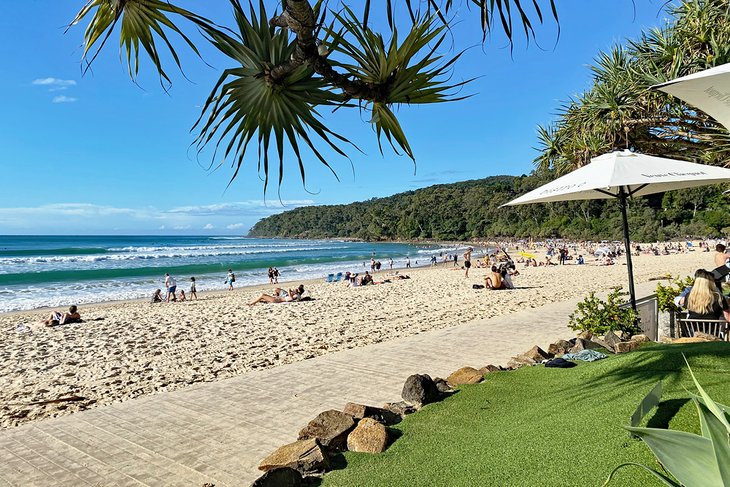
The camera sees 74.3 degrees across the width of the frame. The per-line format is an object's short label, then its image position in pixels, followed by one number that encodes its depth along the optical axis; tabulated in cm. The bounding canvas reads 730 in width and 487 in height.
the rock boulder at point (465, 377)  507
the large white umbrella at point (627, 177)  513
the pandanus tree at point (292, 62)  195
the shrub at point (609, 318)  626
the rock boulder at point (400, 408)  440
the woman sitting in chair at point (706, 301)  587
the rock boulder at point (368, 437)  361
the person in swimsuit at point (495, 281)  1848
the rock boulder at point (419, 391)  455
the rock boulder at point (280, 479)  296
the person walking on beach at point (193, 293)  2236
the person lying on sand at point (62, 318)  1427
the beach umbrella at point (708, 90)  261
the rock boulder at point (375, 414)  417
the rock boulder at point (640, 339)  558
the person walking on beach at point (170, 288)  2114
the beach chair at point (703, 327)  577
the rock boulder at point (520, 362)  557
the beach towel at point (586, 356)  506
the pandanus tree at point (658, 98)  817
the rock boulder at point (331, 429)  380
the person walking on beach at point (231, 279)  2633
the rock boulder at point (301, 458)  333
